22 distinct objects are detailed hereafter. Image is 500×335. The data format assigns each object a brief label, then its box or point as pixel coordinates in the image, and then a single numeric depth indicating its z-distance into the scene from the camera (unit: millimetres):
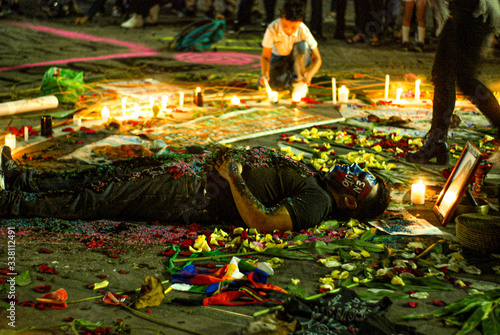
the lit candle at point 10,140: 10227
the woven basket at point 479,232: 6711
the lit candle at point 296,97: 14865
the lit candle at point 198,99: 14352
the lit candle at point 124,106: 12880
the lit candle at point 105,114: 12516
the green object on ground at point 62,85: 13609
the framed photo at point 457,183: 7445
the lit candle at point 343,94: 15250
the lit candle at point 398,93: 15305
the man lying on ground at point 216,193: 6918
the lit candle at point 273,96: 14750
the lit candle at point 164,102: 13578
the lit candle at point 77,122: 12180
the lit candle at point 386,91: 15481
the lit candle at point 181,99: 14019
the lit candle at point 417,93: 15413
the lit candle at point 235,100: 14281
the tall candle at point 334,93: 15102
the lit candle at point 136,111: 13216
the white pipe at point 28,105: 12352
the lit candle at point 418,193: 8578
